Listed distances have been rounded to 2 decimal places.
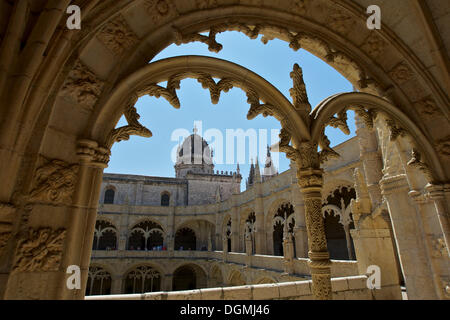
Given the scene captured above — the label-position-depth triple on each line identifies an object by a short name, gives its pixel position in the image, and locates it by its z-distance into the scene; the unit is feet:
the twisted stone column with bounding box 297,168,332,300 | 7.57
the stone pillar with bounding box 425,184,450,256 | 9.52
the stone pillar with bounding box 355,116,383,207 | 27.73
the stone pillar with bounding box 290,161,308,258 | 39.83
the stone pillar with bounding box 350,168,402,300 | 14.21
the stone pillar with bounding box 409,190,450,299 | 10.63
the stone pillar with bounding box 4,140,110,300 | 4.89
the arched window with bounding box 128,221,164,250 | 82.07
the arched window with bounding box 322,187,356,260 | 48.52
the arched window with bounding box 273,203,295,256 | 60.34
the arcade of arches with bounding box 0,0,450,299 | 4.86
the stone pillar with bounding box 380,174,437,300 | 11.69
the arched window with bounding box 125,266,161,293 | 66.95
